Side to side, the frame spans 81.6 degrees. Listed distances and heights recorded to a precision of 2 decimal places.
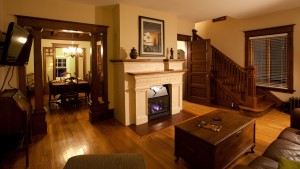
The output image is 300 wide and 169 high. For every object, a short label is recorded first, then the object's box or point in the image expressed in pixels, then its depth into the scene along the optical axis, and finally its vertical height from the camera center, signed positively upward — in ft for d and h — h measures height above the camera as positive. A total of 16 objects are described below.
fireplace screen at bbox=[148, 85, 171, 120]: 13.25 -2.01
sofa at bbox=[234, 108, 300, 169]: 5.16 -2.55
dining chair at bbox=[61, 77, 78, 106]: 17.41 -1.43
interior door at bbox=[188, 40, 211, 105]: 17.04 +0.52
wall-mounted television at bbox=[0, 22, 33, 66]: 6.95 +1.42
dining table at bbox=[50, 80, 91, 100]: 17.17 -0.99
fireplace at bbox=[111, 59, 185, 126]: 12.05 -0.52
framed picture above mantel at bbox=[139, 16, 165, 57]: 13.10 +3.12
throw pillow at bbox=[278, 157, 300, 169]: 3.36 -1.74
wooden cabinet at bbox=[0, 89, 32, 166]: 7.60 -1.98
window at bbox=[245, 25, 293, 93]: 14.88 +1.85
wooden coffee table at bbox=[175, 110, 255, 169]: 6.26 -2.59
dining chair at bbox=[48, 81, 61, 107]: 17.19 -2.56
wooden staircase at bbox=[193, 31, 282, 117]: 14.24 -1.20
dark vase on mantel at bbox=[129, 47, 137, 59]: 12.22 +1.67
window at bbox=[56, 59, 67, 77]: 26.91 +1.77
